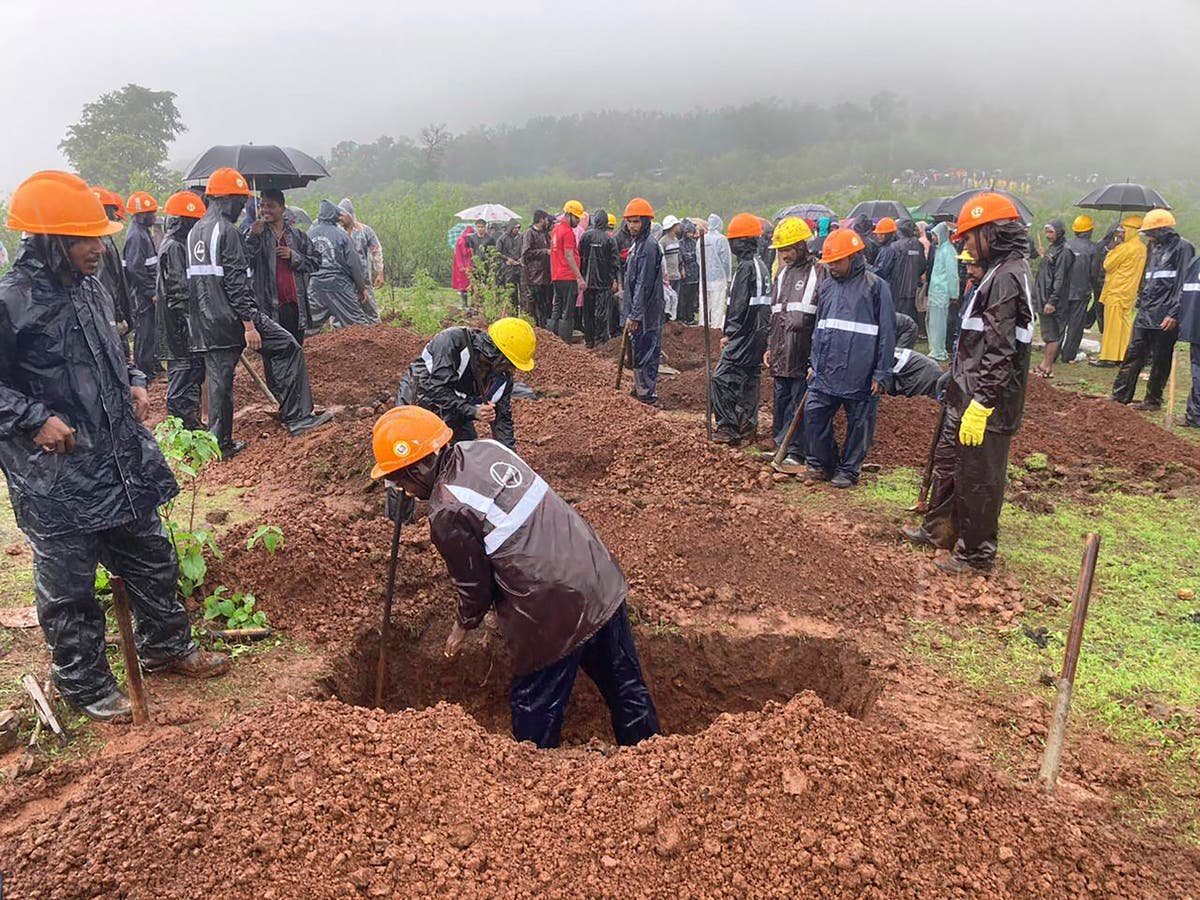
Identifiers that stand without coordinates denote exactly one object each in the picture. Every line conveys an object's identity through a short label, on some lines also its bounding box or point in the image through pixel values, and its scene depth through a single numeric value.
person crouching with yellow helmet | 4.77
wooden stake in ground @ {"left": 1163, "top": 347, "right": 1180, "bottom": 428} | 8.00
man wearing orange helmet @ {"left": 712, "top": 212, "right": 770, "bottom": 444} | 7.26
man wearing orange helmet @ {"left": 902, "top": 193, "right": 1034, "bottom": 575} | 4.55
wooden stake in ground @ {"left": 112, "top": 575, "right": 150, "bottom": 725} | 3.12
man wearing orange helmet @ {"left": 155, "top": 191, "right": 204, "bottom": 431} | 6.80
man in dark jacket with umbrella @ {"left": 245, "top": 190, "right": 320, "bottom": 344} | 7.17
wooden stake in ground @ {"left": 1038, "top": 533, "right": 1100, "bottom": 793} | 2.77
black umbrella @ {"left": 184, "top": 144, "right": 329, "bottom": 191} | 9.04
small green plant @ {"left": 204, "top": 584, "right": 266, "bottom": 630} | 4.20
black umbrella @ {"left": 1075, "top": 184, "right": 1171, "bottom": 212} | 10.62
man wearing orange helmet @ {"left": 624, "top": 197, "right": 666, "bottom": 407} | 8.53
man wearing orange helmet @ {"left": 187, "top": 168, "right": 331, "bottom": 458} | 6.27
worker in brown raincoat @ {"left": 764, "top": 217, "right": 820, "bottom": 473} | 6.48
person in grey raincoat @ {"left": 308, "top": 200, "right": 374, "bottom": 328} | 10.97
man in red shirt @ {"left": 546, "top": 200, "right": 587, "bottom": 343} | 11.69
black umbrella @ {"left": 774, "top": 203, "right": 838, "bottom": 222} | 15.14
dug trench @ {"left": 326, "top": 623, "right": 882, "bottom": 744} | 4.42
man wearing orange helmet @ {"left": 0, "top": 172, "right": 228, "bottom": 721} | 3.13
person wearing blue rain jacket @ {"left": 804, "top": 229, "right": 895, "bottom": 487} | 6.13
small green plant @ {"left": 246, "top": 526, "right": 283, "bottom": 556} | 4.31
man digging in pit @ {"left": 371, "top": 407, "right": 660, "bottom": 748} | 3.21
